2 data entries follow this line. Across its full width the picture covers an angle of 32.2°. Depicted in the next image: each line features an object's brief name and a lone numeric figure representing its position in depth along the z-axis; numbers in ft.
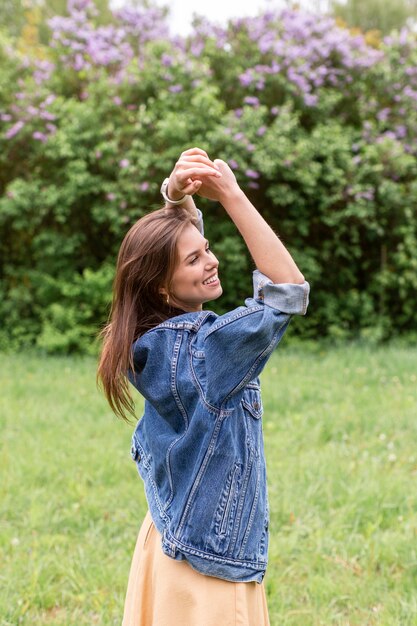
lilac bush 23.61
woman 4.53
